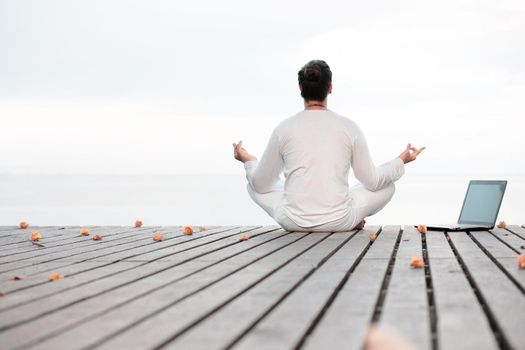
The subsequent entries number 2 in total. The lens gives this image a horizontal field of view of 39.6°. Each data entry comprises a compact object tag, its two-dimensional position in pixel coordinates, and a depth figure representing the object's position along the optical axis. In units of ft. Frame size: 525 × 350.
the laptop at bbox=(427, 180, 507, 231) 16.43
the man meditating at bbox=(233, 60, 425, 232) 15.38
